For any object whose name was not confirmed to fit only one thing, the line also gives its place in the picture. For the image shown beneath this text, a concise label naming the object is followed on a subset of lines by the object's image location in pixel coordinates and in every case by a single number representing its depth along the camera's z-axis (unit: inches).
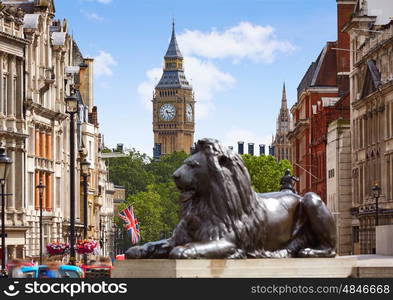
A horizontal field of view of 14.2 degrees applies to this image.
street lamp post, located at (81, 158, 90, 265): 2480.3
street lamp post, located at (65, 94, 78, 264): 2049.7
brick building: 4879.4
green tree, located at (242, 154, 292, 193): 6628.9
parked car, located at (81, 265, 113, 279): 1593.3
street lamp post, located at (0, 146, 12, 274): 1585.9
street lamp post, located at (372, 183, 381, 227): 2728.8
